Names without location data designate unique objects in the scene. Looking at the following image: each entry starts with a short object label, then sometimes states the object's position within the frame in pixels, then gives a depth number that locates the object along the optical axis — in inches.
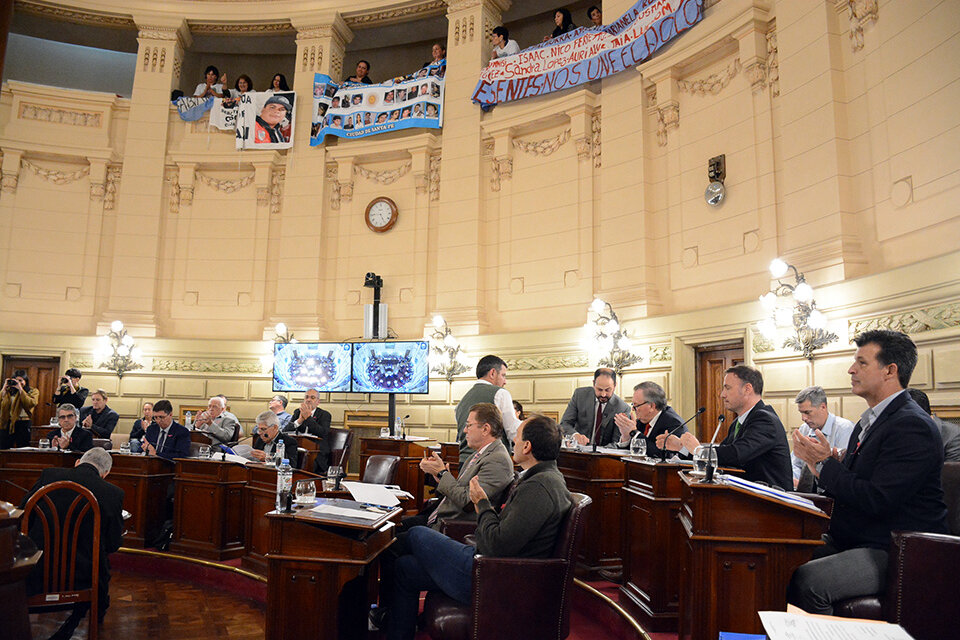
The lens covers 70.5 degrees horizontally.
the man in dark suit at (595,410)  230.8
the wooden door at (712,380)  314.7
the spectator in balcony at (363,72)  485.1
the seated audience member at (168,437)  267.0
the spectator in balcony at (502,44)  427.2
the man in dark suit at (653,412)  196.9
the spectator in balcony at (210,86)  496.4
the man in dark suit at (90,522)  153.4
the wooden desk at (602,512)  197.6
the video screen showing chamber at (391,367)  406.0
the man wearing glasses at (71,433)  261.7
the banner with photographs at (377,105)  449.7
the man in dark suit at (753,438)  136.6
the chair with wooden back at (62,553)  147.2
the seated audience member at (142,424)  336.2
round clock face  467.5
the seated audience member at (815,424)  187.2
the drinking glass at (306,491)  139.9
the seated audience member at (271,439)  242.7
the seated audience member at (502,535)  119.1
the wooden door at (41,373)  466.3
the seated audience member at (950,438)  164.4
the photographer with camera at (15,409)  323.0
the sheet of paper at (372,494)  148.3
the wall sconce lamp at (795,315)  257.4
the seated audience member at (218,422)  318.0
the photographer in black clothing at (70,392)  364.2
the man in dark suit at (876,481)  103.3
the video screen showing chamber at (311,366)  427.8
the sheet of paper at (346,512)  131.8
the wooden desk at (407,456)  307.3
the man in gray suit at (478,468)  145.4
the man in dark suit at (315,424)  301.6
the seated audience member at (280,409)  336.5
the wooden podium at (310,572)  132.3
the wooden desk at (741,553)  110.4
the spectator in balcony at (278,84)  489.4
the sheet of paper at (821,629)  47.7
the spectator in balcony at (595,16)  408.8
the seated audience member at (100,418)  320.2
